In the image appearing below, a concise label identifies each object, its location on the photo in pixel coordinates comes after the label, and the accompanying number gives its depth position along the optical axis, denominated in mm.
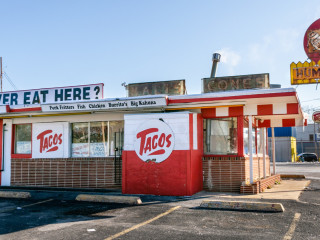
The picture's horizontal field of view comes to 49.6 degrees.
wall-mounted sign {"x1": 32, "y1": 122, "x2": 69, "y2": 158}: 13500
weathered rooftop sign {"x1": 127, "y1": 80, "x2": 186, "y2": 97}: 14273
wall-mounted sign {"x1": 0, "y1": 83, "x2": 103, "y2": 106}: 13469
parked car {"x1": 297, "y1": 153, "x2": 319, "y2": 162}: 42625
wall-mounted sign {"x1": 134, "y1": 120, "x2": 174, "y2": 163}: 11219
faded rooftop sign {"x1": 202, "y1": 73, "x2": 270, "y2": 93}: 13602
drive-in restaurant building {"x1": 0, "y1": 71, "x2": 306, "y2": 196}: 11172
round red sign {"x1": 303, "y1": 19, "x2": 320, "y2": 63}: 19938
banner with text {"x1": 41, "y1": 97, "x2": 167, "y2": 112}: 11453
